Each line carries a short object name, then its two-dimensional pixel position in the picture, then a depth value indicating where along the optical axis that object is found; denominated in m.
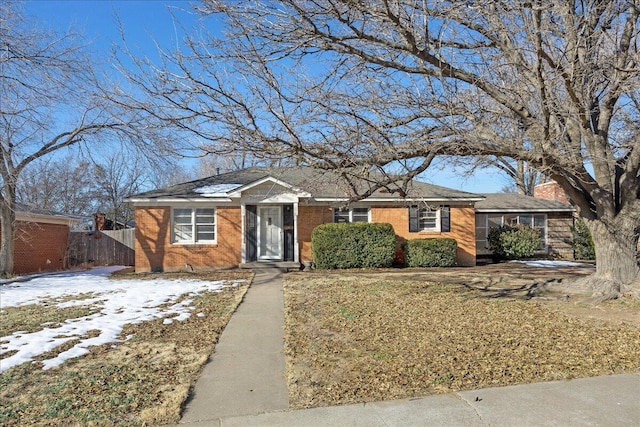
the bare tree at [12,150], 13.69
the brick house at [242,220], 15.99
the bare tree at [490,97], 6.79
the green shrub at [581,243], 20.09
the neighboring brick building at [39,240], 17.17
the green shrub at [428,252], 16.25
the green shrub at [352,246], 15.50
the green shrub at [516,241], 19.27
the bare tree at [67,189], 32.97
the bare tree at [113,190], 36.72
